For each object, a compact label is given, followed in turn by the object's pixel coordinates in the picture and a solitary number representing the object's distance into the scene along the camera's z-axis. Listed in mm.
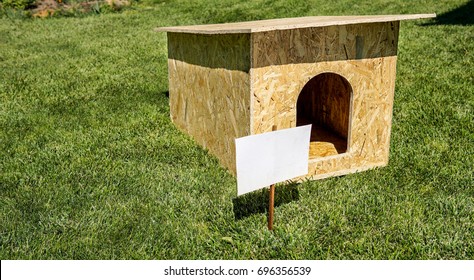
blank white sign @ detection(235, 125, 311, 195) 3277
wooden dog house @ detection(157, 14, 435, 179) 4258
